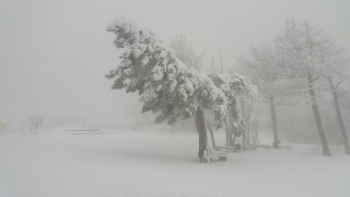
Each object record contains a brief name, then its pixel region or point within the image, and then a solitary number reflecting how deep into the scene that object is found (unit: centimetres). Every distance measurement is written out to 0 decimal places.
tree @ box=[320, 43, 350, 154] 1836
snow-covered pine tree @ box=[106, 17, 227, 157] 1227
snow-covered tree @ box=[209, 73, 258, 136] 1483
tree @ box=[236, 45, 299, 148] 2017
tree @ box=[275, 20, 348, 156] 1830
